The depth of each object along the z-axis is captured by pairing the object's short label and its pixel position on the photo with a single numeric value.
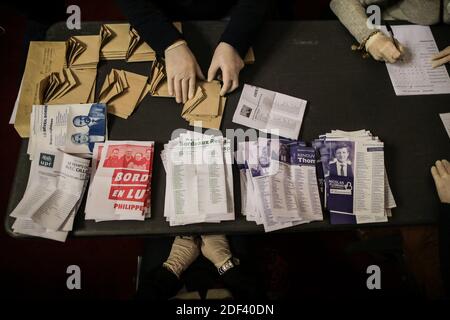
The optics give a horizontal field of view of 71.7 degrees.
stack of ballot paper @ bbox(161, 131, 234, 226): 0.96
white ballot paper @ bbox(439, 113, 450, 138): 1.10
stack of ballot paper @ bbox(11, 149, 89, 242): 0.93
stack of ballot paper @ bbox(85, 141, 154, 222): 0.95
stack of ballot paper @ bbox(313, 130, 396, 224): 0.99
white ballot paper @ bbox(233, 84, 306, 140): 1.09
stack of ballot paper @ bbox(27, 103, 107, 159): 1.02
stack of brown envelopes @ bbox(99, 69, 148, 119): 1.08
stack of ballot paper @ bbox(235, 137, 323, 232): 0.97
